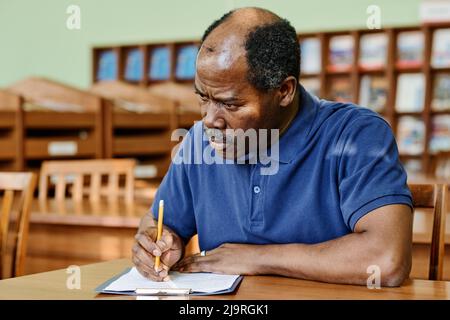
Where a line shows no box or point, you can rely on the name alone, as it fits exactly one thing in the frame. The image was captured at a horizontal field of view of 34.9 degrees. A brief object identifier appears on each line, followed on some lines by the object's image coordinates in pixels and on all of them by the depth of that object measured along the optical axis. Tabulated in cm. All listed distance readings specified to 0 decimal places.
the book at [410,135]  760
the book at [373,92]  764
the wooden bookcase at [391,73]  733
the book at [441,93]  738
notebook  125
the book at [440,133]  747
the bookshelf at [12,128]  402
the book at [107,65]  920
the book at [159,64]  888
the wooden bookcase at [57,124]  412
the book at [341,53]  775
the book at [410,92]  747
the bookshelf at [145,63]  878
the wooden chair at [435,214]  164
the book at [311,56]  794
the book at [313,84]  798
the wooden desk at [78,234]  282
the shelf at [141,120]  477
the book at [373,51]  754
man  136
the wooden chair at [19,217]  218
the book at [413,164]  761
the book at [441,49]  729
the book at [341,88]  781
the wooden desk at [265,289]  123
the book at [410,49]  739
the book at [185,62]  874
